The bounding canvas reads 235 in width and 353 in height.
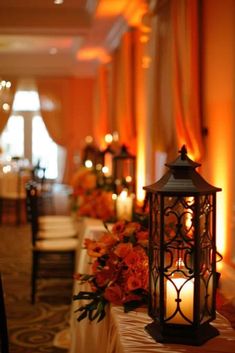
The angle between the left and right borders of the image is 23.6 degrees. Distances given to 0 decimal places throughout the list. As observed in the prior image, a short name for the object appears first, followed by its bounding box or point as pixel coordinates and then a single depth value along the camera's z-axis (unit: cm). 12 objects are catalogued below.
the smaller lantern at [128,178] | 476
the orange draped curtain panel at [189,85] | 373
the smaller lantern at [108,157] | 630
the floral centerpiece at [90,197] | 503
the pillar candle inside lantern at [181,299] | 187
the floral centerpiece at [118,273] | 221
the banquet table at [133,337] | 180
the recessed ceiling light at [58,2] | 747
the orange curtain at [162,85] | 456
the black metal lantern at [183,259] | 185
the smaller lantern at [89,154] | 688
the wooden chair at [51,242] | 518
